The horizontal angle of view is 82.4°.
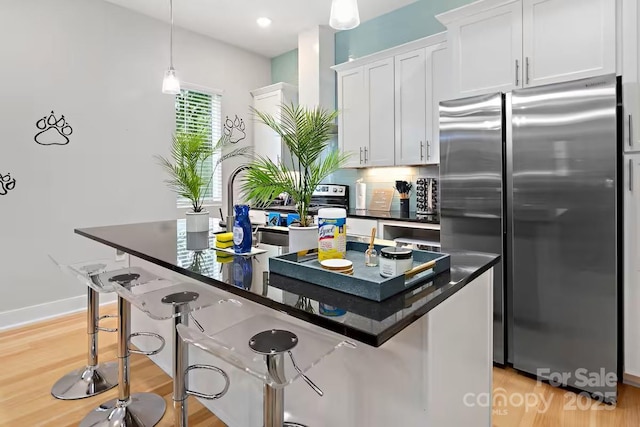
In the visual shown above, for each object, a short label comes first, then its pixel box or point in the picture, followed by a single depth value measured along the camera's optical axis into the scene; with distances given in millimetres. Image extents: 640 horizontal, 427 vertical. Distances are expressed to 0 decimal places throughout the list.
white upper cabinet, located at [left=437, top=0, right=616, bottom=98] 2111
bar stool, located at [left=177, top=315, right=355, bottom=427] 922
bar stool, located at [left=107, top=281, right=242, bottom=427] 1410
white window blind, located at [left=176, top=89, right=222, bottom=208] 4289
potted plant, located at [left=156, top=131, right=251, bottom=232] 2035
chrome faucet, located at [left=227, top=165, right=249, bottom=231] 1900
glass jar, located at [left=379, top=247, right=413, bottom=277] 1019
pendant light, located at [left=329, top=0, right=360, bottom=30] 1631
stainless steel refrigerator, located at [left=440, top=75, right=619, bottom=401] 2021
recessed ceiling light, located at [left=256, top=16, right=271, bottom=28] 3988
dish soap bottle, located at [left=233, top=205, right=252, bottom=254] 1615
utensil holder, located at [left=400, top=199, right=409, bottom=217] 3620
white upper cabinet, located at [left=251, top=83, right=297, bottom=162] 4617
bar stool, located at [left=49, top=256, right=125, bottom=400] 2100
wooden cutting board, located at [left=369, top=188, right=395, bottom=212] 3811
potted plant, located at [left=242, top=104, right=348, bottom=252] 1547
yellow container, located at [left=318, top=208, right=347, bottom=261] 1232
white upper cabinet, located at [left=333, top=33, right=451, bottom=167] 3191
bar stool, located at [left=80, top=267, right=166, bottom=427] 1824
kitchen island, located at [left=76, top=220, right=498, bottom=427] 917
